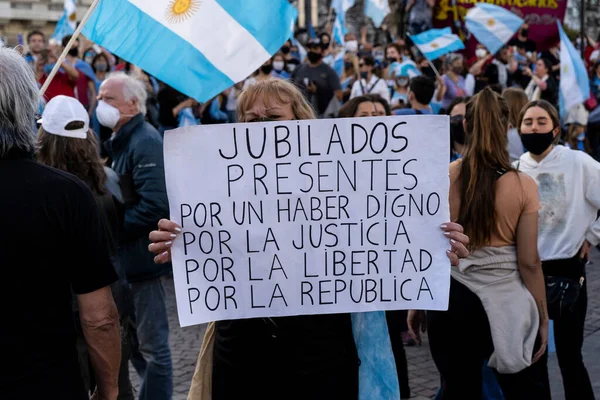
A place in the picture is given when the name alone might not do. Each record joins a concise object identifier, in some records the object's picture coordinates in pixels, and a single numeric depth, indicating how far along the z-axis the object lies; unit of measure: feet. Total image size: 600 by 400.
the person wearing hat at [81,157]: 13.39
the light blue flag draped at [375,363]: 9.71
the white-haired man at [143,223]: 15.93
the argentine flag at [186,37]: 13.26
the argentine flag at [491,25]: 44.11
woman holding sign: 9.50
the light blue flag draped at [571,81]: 28.50
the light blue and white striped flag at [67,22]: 46.06
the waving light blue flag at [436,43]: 48.26
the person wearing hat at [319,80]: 39.93
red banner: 63.57
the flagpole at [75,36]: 11.00
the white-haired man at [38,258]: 7.61
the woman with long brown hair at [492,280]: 13.04
